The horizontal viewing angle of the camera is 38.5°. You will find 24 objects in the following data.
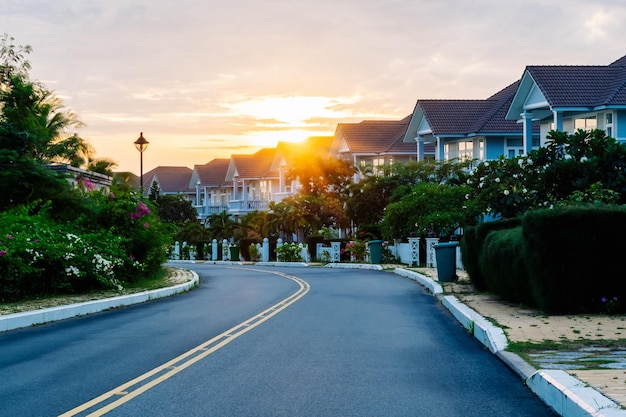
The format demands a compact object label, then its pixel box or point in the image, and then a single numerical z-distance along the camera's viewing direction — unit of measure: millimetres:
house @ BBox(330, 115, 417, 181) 67188
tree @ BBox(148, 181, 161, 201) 94688
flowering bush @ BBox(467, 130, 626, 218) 27984
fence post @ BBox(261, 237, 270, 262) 61528
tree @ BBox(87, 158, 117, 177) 51928
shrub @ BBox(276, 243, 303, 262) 57656
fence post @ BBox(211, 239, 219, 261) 69125
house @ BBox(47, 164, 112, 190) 32441
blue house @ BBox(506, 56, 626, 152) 39656
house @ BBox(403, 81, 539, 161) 53938
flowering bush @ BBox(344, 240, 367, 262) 51000
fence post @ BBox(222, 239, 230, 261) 68250
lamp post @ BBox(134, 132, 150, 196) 43781
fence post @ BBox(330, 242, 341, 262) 54219
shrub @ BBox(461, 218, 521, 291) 22031
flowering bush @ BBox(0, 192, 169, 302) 22078
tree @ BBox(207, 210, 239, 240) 73438
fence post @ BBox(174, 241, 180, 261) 73812
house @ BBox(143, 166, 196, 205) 119250
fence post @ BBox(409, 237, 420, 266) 42278
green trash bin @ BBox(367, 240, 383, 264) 48550
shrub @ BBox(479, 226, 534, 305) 17500
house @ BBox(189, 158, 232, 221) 106250
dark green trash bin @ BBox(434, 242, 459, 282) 28125
